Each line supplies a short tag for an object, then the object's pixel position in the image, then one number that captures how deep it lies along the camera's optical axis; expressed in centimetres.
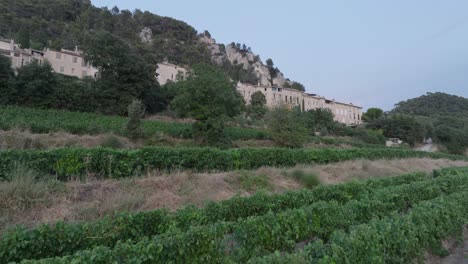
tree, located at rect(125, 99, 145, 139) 3088
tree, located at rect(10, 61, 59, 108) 3484
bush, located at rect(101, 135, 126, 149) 2630
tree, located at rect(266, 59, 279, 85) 15000
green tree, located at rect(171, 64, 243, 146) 3328
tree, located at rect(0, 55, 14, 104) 3400
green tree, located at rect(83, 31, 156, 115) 4247
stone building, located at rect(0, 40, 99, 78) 5519
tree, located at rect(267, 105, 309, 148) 4141
